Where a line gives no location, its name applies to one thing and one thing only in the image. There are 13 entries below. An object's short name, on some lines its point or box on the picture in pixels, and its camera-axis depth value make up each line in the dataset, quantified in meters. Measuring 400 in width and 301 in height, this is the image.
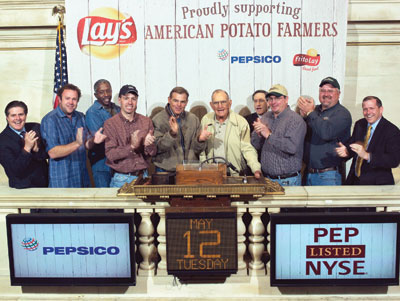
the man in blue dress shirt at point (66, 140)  4.85
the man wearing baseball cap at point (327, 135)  5.07
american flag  6.51
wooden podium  4.12
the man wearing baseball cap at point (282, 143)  4.81
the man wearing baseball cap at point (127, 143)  4.85
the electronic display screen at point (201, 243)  4.02
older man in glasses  5.07
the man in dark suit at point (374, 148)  4.59
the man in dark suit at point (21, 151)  4.57
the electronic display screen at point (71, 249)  4.04
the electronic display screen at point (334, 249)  3.96
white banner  6.34
